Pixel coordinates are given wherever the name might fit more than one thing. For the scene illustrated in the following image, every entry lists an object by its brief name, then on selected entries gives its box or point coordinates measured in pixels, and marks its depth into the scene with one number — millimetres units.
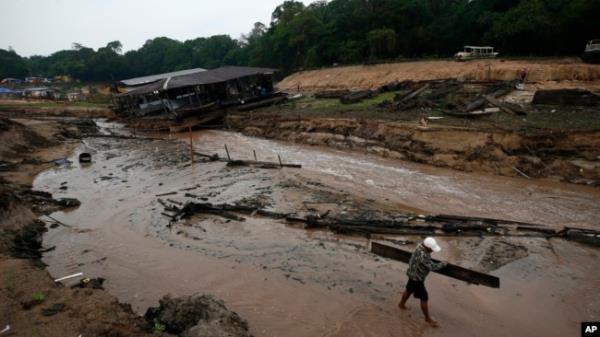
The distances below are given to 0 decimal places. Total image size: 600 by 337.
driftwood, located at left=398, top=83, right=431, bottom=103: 23222
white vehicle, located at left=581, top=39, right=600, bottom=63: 24500
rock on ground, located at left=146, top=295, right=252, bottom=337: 5402
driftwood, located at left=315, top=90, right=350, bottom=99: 30455
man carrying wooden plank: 6148
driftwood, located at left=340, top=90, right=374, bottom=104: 26391
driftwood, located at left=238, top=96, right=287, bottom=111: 31703
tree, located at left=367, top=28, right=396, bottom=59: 40875
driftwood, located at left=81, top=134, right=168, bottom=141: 28081
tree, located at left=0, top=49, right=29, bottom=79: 84625
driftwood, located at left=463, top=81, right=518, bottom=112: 18908
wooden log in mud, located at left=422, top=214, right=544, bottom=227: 9883
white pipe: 7988
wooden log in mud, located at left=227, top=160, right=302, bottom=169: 16856
